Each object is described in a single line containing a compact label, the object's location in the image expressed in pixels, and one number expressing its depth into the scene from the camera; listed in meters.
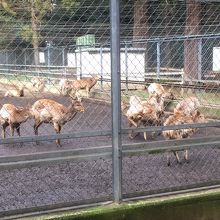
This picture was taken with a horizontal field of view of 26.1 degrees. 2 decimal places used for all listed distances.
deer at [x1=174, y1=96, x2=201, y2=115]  7.74
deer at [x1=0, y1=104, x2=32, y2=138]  7.98
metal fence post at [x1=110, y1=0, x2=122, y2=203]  3.76
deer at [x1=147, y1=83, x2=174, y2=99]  10.27
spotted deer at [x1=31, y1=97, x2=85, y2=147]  7.93
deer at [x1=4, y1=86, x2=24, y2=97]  12.78
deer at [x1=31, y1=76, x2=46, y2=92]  10.33
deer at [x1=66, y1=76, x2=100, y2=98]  14.18
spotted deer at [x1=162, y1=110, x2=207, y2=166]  6.34
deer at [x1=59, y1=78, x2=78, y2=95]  12.10
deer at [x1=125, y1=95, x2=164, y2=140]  8.14
